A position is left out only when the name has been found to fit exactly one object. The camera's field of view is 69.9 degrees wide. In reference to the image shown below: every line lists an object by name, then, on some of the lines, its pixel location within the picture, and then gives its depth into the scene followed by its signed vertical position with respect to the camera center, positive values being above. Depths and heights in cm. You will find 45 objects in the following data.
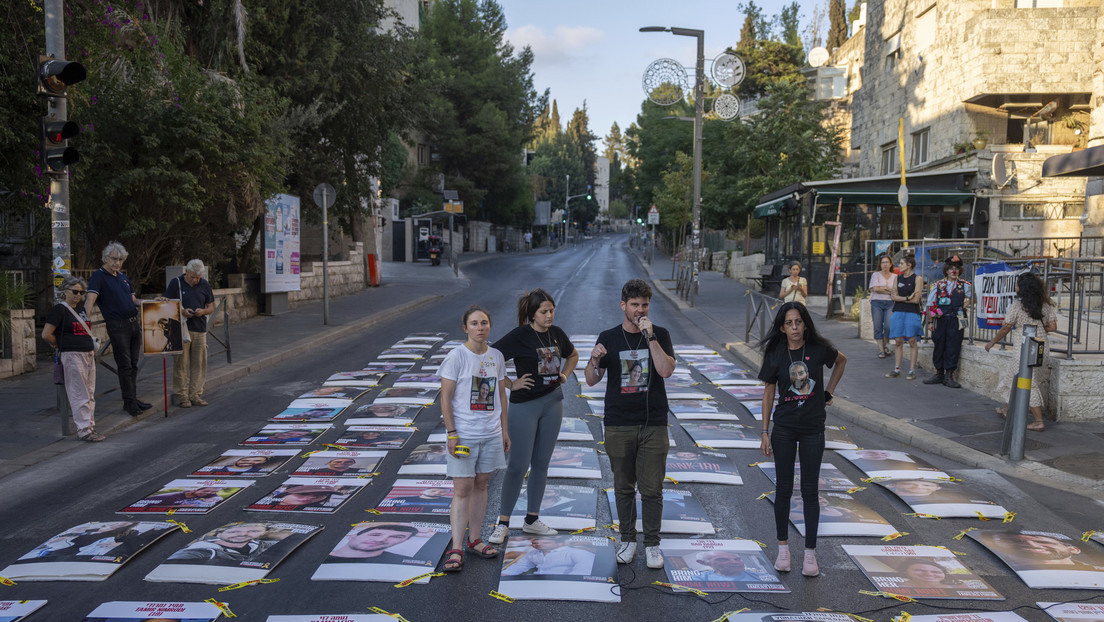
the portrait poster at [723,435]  800 -189
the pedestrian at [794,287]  1257 -48
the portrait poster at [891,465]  695 -191
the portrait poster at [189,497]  586 -190
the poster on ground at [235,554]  463 -189
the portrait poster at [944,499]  598 -191
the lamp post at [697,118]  2305 +430
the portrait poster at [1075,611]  423 -192
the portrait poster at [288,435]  797 -190
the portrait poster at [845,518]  555 -191
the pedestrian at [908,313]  1109 -77
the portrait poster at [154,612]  409 -189
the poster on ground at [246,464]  682 -191
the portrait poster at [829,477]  659 -191
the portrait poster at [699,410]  923 -186
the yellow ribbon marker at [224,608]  416 -190
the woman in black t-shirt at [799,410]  486 -95
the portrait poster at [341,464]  683 -190
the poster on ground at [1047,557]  472 -191
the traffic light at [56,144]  846 +115
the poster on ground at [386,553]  468 -190
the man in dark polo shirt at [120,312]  852 -67
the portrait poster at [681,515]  555 -191
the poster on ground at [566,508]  562 -190
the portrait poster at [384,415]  877 -186
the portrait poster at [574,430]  821 -188
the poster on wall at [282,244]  1802 +20
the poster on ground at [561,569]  448 -191
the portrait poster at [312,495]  592 -190
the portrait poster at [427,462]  690 -189
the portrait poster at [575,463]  688 -190
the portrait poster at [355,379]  1109 -182
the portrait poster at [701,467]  680 -190
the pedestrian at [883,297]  1234 -62
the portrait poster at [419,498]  590 -190
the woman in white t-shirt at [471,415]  475 -98
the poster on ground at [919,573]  455 -192
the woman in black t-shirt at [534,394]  511 -91
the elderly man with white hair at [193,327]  948 -92
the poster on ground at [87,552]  464 -189
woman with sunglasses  776 -98
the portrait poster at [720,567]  463 -192
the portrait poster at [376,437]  784 -189
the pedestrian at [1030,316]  796 -58
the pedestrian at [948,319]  1030 -80
